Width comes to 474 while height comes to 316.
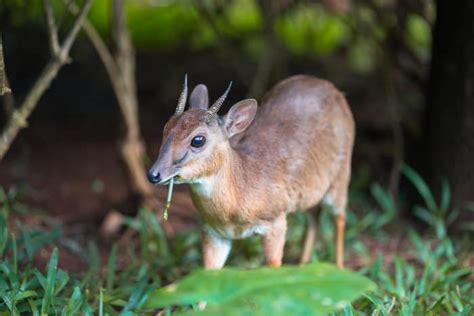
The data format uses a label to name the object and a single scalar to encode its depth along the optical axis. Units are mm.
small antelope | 8578
